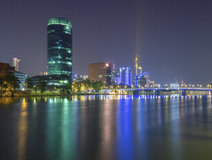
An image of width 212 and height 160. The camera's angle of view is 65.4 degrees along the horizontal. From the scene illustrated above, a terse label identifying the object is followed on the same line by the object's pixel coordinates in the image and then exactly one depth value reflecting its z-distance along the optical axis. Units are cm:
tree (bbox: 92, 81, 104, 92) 19366
